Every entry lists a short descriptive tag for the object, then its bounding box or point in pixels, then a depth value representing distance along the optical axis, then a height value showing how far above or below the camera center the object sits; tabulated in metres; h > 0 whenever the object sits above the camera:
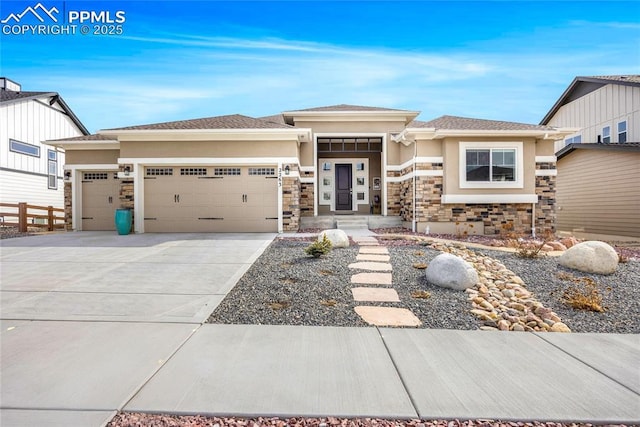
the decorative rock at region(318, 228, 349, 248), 7.56 -0.64
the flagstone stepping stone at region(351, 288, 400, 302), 4.38 -1.16
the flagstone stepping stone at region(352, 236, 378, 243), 8.59 -0.78
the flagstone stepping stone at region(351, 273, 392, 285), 5.07 -1.08
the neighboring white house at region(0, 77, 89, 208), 15.18 +3.33
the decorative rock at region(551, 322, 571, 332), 3.55 -1.28
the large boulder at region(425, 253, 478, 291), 4.74 -0.93
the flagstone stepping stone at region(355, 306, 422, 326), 3.65 -1.23
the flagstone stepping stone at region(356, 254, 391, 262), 6.45 -0.94
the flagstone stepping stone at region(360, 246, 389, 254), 7.08 -0.87
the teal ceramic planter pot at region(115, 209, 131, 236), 10.96 -0.32
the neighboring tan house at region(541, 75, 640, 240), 11.89 +1.88
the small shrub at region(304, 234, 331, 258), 6.44 -0.76
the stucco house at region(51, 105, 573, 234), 11.11 +1.20
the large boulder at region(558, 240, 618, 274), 5.44 -0.82
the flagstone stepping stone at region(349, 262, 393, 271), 5.81 -1.00
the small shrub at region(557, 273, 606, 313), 4.10 -1.15
